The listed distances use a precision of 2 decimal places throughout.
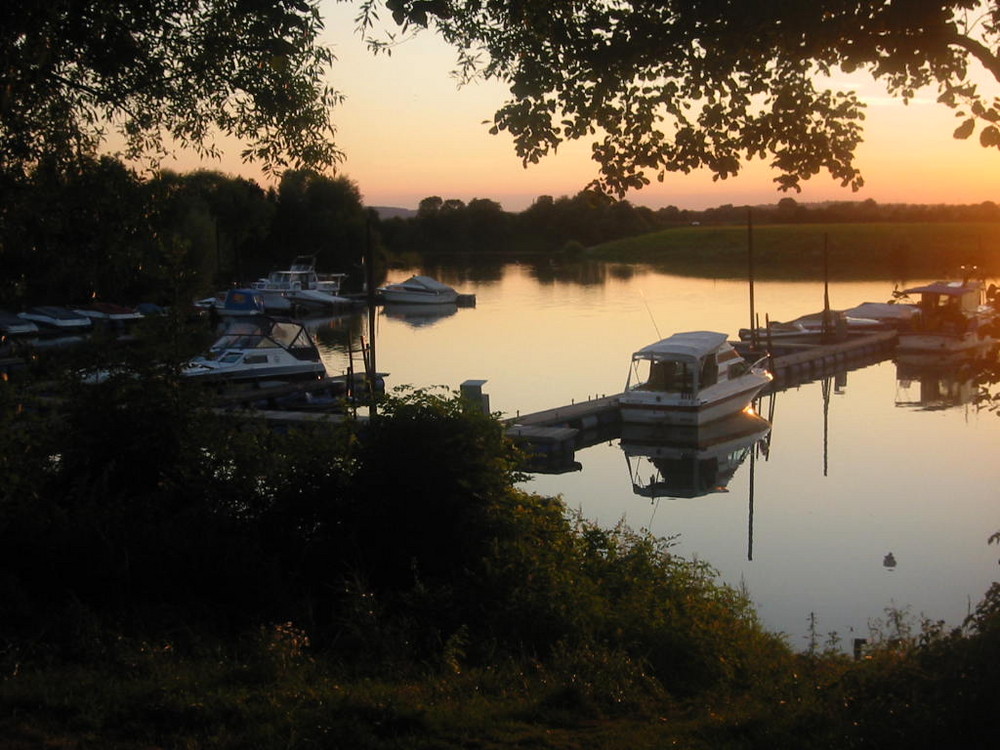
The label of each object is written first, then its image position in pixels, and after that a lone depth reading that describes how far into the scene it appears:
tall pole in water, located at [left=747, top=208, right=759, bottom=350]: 40.78
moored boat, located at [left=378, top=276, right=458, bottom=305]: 67.88
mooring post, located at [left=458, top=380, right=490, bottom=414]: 22.73
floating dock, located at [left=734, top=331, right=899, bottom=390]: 39.91
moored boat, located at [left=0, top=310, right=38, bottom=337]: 40.25
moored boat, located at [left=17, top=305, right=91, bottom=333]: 44.33
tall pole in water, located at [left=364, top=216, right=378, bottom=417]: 29.16
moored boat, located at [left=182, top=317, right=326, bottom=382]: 30.72
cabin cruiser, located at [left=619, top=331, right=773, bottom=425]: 29.19
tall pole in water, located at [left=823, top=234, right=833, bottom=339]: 47.25
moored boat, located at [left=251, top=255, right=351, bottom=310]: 65.81
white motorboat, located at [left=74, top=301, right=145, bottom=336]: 46.03
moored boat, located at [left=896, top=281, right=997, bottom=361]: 43.78
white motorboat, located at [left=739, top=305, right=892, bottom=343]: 47.31
